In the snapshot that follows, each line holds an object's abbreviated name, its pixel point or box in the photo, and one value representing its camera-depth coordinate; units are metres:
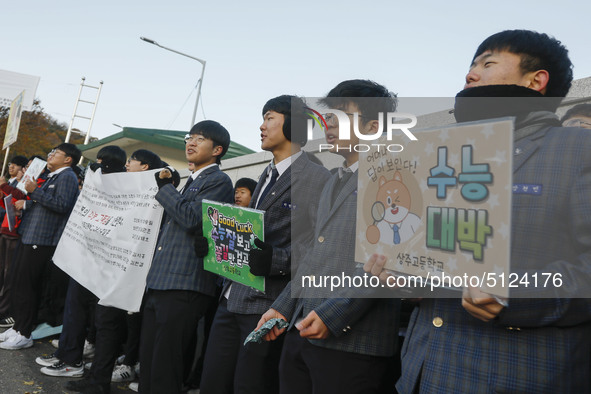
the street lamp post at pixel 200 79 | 15.99
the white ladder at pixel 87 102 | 29.01
